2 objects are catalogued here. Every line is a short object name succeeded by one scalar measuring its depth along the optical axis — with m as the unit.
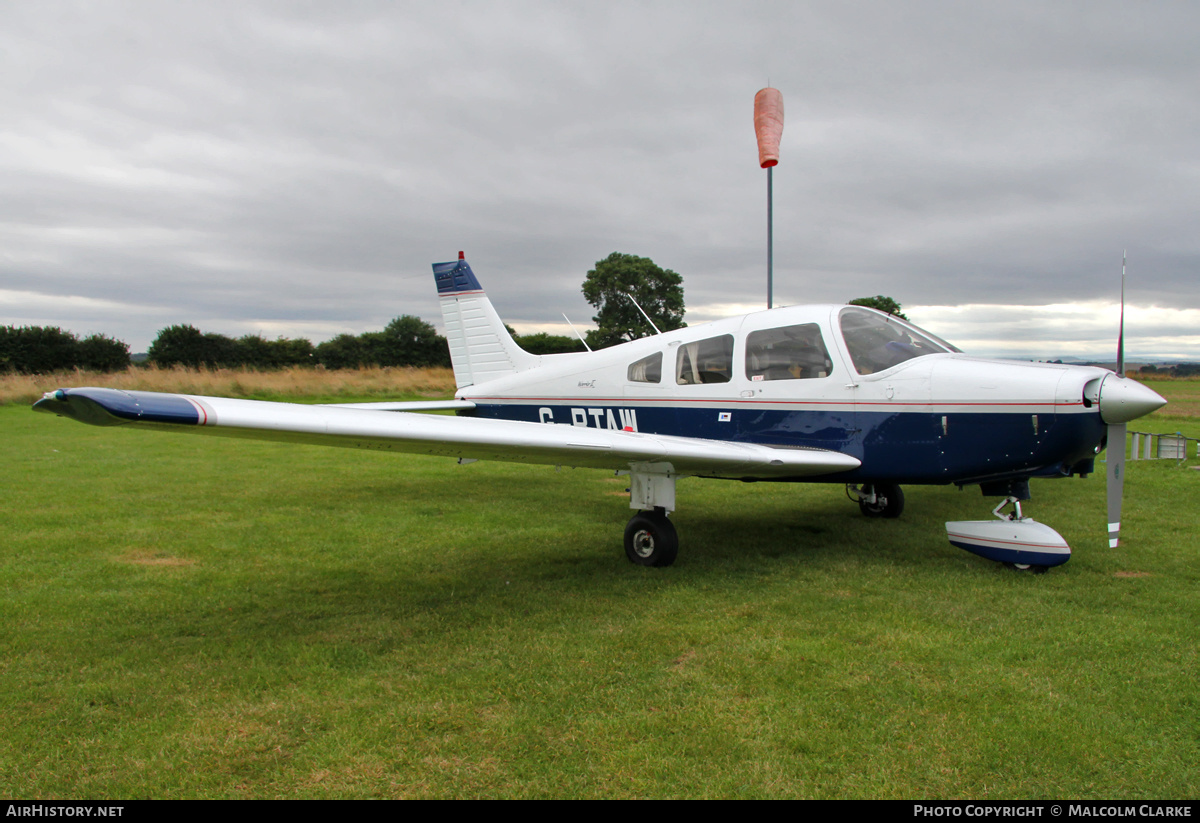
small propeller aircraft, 4.12
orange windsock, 9.07
